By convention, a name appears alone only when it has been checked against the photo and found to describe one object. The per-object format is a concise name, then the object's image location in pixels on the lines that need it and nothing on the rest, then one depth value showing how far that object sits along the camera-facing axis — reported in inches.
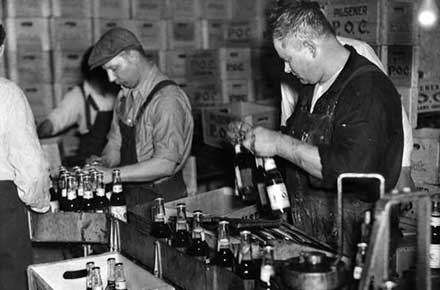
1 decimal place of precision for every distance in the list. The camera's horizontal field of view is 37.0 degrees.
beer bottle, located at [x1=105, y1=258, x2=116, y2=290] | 115.3
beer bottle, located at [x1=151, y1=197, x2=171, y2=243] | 121.2
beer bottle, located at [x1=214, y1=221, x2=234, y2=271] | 108.0
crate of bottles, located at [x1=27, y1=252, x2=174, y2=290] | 116.2
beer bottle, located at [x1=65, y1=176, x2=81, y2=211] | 150.6
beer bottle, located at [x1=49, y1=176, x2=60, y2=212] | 147.4
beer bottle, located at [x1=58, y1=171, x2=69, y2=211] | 151.6
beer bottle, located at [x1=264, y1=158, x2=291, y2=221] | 119.5
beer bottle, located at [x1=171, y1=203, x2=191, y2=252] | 117.8
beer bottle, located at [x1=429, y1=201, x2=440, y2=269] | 130.0
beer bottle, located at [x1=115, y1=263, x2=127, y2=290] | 109.9
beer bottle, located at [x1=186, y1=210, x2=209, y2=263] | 114.3
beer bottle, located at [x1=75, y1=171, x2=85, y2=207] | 148.8
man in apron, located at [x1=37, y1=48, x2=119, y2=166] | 233.5
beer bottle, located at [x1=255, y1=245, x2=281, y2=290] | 90.5
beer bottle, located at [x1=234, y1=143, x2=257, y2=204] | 140.7
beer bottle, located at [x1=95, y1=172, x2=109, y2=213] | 148.6
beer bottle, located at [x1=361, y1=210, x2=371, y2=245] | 84.6
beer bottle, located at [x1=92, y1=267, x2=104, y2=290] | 111.3
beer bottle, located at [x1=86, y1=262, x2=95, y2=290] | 111.9
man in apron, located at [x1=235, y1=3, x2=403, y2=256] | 109.0
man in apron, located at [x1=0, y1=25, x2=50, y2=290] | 130.6
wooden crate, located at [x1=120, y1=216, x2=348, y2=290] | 96.2
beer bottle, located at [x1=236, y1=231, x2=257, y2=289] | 101.7
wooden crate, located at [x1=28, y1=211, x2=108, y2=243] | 133.5
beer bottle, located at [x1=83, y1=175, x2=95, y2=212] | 148.5
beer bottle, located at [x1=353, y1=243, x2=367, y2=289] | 84.6
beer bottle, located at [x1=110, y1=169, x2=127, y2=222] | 134.4
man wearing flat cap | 160.2
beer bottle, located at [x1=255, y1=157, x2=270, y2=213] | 133.8
